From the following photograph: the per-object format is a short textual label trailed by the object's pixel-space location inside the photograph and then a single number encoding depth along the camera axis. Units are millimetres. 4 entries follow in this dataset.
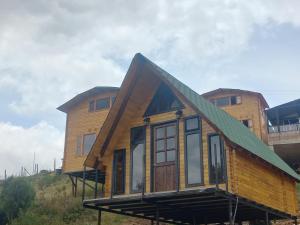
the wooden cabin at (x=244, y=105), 40062
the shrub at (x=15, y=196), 34188
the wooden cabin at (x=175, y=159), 17141
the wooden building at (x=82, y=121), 38188
